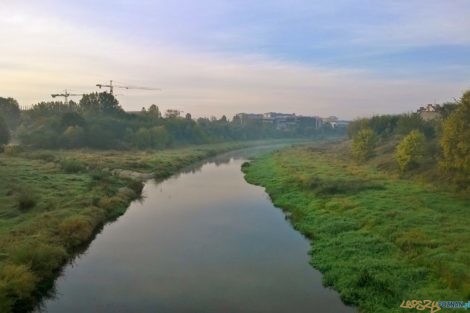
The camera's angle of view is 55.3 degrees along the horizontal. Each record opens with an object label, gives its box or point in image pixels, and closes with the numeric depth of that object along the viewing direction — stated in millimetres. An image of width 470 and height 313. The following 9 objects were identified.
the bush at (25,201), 29708
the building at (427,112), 103075
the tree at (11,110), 123588
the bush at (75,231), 24734
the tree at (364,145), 64812
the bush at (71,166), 49594
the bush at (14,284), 15802
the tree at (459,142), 31734
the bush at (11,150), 66800
